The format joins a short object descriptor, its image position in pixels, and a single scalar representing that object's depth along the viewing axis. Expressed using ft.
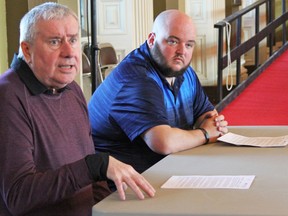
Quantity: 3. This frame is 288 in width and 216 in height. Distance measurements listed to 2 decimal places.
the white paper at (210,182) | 5.41
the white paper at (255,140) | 7.59
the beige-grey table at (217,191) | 4.66
